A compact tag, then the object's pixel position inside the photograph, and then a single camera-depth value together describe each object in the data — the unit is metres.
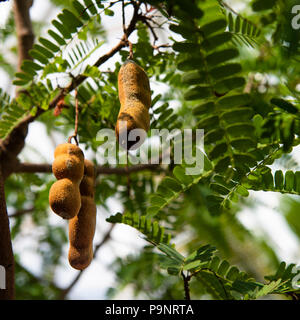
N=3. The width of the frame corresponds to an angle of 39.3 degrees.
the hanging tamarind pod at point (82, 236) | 0.73
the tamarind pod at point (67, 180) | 0.68
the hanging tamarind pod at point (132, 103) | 0.62
